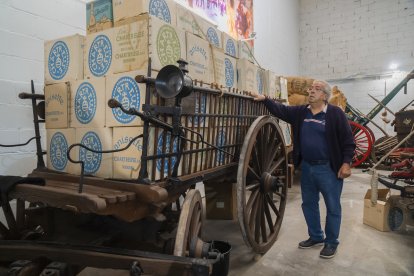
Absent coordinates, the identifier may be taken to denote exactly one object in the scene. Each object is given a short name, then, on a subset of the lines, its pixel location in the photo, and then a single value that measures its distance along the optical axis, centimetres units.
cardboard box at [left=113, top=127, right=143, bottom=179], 149
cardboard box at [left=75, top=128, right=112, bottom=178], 160
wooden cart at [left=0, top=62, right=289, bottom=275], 126
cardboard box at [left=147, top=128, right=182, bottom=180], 144
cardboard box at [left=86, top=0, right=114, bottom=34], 175
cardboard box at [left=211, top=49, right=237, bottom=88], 201
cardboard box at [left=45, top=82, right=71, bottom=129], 174
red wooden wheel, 578
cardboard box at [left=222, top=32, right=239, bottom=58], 233
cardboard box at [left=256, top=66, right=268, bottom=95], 258
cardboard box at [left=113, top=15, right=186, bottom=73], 146
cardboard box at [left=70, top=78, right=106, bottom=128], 161
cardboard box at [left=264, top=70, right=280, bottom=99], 277
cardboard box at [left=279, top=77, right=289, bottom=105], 321
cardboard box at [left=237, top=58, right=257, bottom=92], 230
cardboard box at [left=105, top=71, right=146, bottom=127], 147
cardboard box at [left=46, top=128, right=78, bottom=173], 175
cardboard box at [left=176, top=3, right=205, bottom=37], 187
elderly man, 237
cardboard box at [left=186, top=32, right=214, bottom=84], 177
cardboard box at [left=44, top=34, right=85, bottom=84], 170
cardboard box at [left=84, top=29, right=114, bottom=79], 158
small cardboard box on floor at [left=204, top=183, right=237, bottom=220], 298
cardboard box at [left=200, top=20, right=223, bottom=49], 207
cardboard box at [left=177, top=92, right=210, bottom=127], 157
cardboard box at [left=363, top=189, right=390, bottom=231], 285
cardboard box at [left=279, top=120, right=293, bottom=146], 346
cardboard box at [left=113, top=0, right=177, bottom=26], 160
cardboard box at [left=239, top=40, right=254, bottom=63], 256
